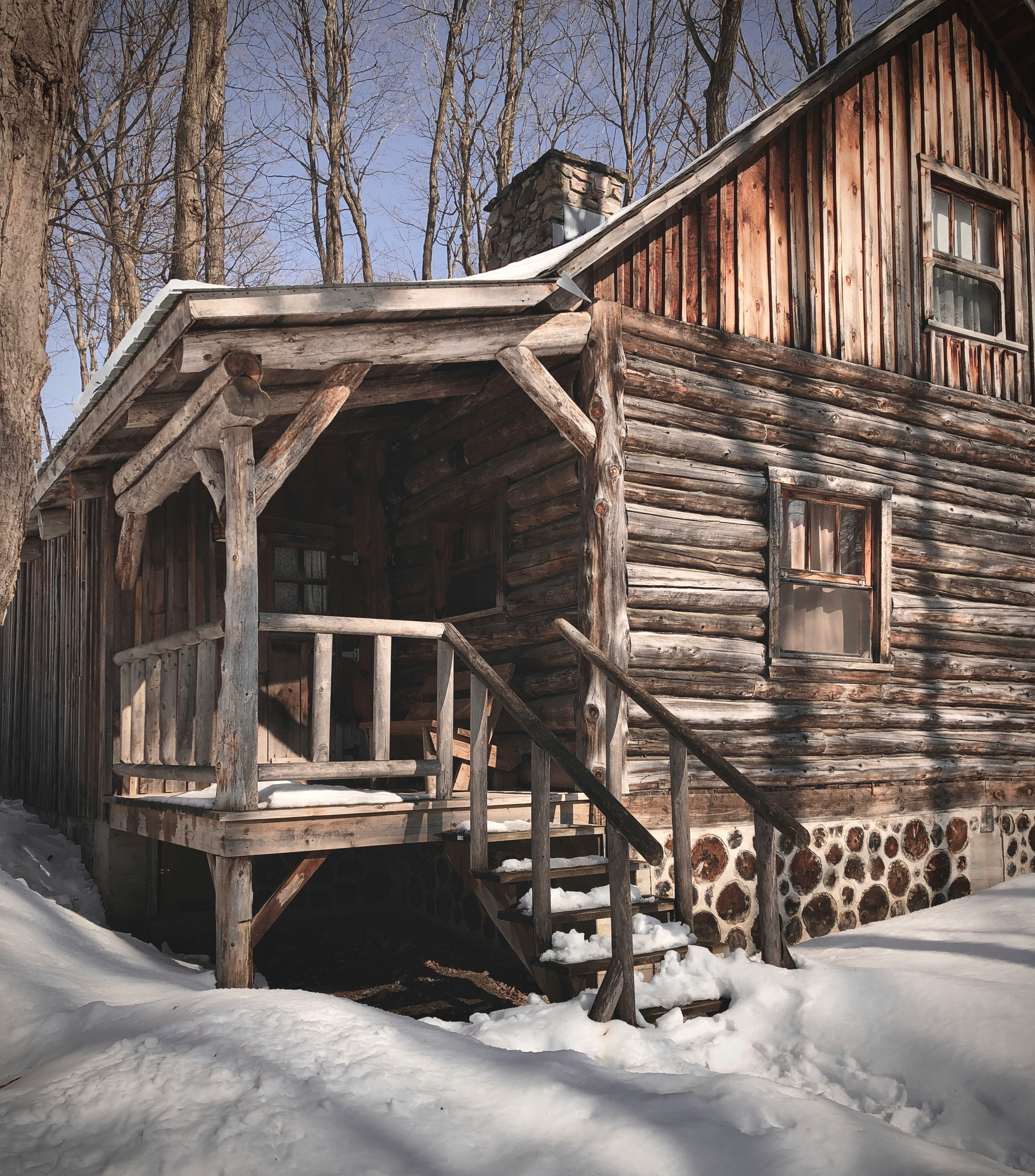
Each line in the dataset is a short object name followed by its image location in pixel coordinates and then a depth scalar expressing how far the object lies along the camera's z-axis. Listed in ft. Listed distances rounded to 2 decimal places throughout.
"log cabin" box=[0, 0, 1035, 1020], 19.39
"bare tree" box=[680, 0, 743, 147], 52.95
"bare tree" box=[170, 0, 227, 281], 45.39
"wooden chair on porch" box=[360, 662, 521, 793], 25.35
